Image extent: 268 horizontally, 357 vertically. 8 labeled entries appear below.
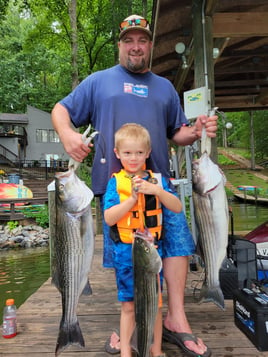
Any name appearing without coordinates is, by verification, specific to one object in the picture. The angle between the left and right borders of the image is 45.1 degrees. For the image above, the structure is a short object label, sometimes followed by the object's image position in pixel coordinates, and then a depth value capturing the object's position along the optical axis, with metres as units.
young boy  1.85
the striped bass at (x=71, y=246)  1.73
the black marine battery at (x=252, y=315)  2.19
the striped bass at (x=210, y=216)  1.86
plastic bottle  2.48
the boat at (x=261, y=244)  3.35
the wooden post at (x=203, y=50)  3.96
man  2.10
